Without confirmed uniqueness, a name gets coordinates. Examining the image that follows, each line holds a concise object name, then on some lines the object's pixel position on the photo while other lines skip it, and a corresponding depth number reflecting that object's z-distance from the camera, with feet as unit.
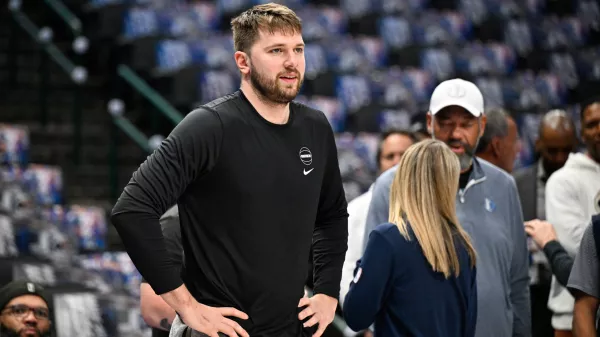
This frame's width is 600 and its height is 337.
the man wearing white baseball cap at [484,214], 23.25
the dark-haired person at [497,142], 30.25
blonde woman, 20.48
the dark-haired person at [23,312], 29.50
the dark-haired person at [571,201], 27.81
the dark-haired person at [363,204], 28.07
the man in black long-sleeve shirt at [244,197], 16.47
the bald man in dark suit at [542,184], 31.04
